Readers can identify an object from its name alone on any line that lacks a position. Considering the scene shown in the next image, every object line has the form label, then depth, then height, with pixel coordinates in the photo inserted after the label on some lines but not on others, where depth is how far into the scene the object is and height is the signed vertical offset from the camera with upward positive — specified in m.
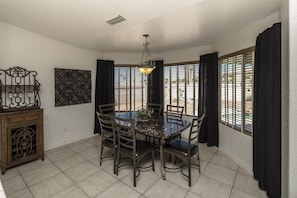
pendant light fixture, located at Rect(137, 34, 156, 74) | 3.09 +1.21
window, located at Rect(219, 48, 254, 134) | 2.68 +0.16
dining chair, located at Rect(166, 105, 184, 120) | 3.51 -0.40
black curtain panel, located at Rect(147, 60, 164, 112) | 4.59 +0.41
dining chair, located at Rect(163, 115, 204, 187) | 2.28 -0.80
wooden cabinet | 2.53 -0.68
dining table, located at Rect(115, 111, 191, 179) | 2.34 -0.49
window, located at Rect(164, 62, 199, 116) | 4.19 +0.35
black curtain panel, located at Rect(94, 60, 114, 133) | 4.36 +0.40
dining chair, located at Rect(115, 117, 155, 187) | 2.25 -0.78
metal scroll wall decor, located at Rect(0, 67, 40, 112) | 2.83 +0.17
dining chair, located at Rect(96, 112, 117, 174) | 2.51 -0.59
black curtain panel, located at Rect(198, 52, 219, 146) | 3.50 +0.04
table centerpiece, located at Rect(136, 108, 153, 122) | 3.04 -0.34
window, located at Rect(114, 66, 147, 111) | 4.80 +0.31
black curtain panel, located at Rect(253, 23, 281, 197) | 1.82 -0.18
